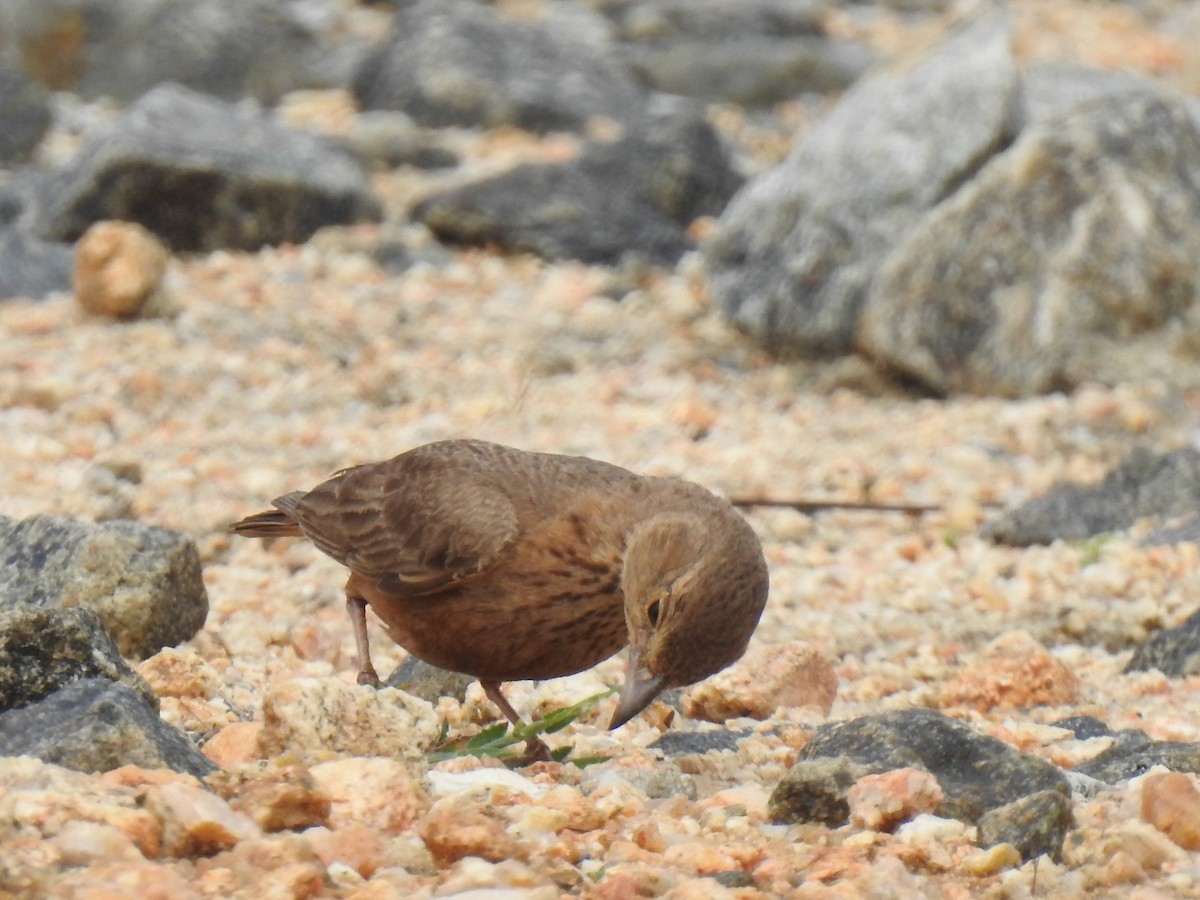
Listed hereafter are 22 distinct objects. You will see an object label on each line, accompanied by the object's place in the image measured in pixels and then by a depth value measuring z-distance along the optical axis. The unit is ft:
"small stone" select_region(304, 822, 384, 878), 22.65
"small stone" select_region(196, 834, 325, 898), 21.07
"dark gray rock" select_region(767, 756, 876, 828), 25.88
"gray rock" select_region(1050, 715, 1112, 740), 32.78
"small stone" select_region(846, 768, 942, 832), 25.34
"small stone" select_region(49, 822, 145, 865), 20.85
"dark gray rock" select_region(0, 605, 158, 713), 26.58
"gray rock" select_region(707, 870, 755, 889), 23.00
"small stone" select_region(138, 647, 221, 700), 32.12
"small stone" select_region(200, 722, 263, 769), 27.27
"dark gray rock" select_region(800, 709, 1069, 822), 25.91
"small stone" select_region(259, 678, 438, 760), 27.09
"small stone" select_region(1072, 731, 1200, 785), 28.68
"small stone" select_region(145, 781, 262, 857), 21.90
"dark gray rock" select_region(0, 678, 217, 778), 24.11
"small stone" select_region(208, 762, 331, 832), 23.24
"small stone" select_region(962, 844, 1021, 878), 24.09
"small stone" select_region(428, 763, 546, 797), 26.07
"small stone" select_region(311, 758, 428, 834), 24.39
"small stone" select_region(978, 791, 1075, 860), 24.41
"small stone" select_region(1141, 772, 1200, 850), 24.84
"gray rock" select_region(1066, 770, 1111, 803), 27.48
